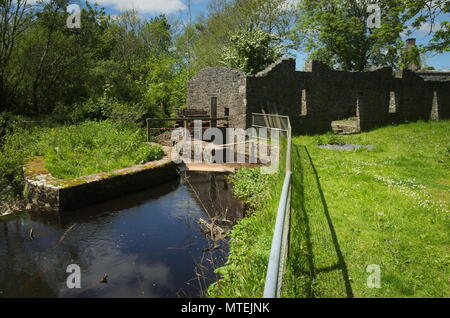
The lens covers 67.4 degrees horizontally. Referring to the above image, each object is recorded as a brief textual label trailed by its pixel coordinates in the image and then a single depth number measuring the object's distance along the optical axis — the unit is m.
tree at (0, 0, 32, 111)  18.53
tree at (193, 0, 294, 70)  34.78
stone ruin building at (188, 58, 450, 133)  17.06
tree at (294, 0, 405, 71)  29.91
